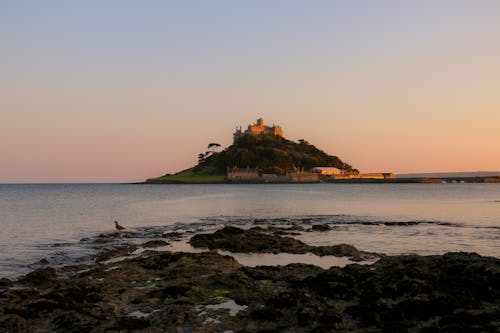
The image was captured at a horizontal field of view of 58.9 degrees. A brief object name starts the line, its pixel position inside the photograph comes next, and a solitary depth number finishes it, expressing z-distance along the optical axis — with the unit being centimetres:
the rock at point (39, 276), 1800
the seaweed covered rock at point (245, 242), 2675
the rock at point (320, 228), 3762
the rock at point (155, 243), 2924
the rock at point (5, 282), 1730
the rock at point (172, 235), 3422
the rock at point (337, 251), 2372
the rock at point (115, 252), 2417
